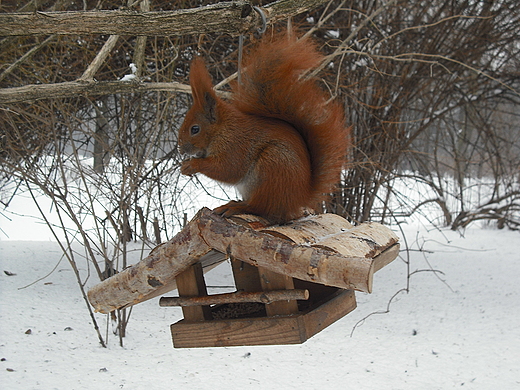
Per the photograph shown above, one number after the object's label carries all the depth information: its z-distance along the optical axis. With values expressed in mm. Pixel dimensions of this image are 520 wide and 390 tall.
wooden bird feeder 1102
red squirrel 1258
